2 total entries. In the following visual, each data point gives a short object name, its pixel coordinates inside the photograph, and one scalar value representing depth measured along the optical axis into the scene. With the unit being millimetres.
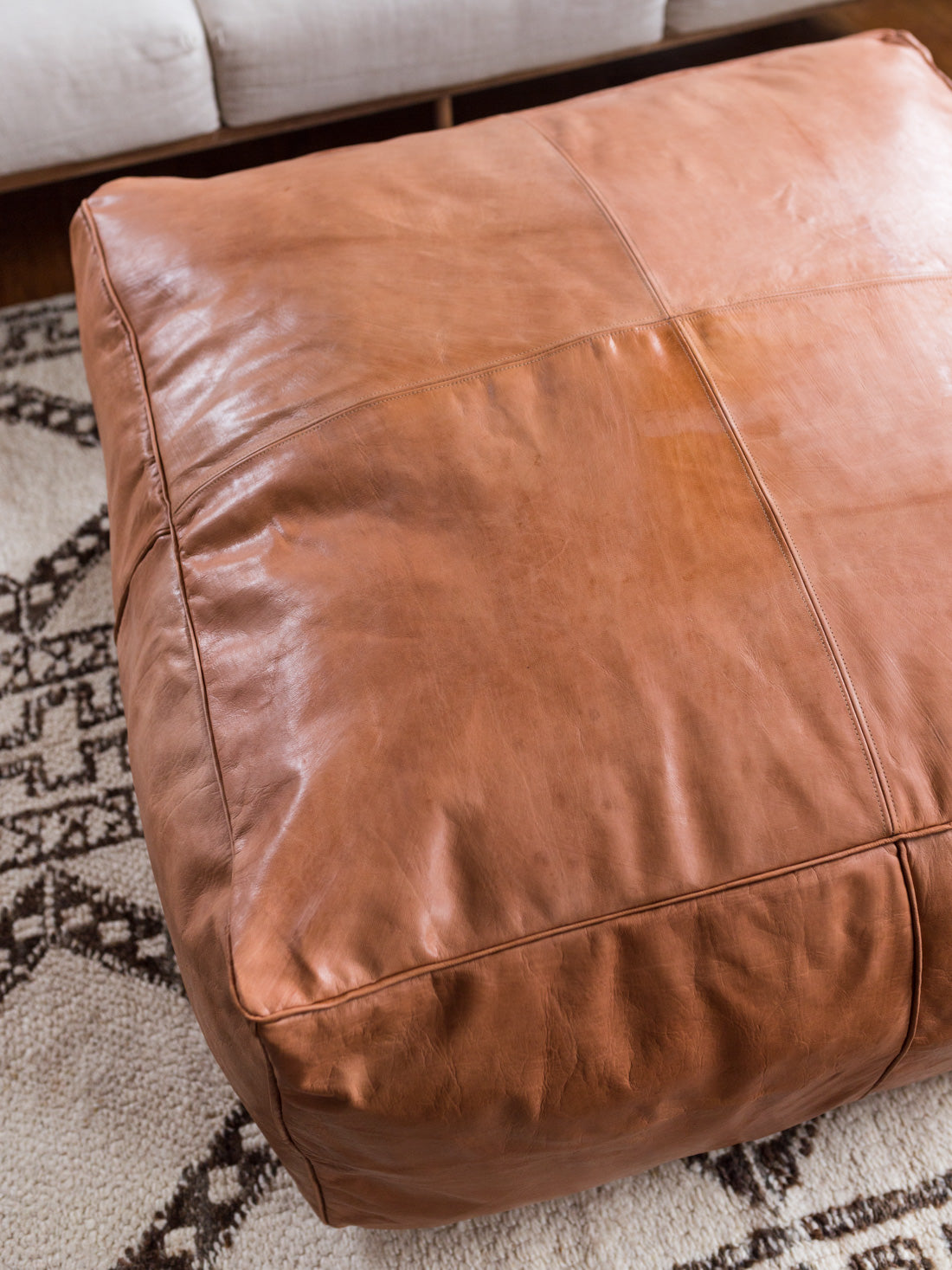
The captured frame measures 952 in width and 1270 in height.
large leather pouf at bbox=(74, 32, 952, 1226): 615
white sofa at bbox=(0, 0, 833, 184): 1403
